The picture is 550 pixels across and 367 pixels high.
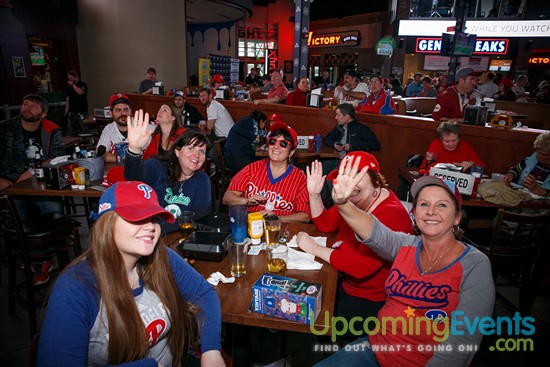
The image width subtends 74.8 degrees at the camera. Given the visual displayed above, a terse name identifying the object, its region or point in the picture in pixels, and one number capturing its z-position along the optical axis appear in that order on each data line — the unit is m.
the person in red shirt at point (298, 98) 7.88
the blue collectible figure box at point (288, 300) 1.66
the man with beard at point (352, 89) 8.17
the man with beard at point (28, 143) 3.80
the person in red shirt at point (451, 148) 4.17
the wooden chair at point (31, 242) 2.93
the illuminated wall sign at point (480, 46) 11.91
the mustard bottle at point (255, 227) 2.29
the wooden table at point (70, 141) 5.28
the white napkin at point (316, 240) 2.36
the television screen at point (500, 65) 17.47
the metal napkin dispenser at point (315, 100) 6.81
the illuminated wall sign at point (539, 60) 17.34
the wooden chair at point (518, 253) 3.12
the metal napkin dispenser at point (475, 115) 4.82
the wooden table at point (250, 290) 1.69
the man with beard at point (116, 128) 4.28
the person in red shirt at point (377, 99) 6.58
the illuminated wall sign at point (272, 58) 22.38
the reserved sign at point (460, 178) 3.48
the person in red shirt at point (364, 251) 2.04
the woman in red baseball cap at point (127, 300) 1.33
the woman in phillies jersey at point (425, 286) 1.60
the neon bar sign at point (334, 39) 19.93
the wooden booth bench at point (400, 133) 4.77
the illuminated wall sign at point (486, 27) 11.47
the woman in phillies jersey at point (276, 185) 3.04
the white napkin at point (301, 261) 2.07
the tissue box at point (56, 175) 3.32
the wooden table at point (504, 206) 3.37
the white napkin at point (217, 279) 1.95
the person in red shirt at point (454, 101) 5.65
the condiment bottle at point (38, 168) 3.53
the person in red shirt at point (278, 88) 8.46
